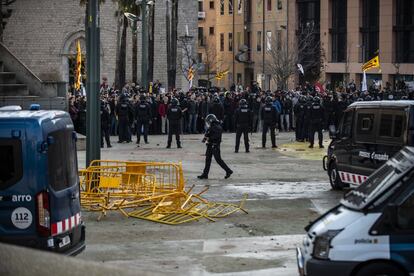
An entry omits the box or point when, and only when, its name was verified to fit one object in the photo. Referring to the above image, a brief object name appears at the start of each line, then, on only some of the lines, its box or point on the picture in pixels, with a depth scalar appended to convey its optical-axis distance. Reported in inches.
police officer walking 805.2
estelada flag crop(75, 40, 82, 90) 1467.8
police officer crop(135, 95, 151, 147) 1236.5
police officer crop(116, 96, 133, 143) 1226.6
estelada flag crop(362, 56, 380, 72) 1683.1
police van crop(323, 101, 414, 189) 617.3
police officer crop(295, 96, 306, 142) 1259.2
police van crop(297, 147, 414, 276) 338.0
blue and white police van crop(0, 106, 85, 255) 395.2
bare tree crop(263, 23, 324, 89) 2364.1
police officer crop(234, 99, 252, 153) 1101.1
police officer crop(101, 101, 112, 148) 1173.7
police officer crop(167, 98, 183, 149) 1154.7
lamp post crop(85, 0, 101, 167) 721.0
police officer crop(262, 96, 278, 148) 1169.4
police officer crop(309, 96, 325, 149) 1170.0
